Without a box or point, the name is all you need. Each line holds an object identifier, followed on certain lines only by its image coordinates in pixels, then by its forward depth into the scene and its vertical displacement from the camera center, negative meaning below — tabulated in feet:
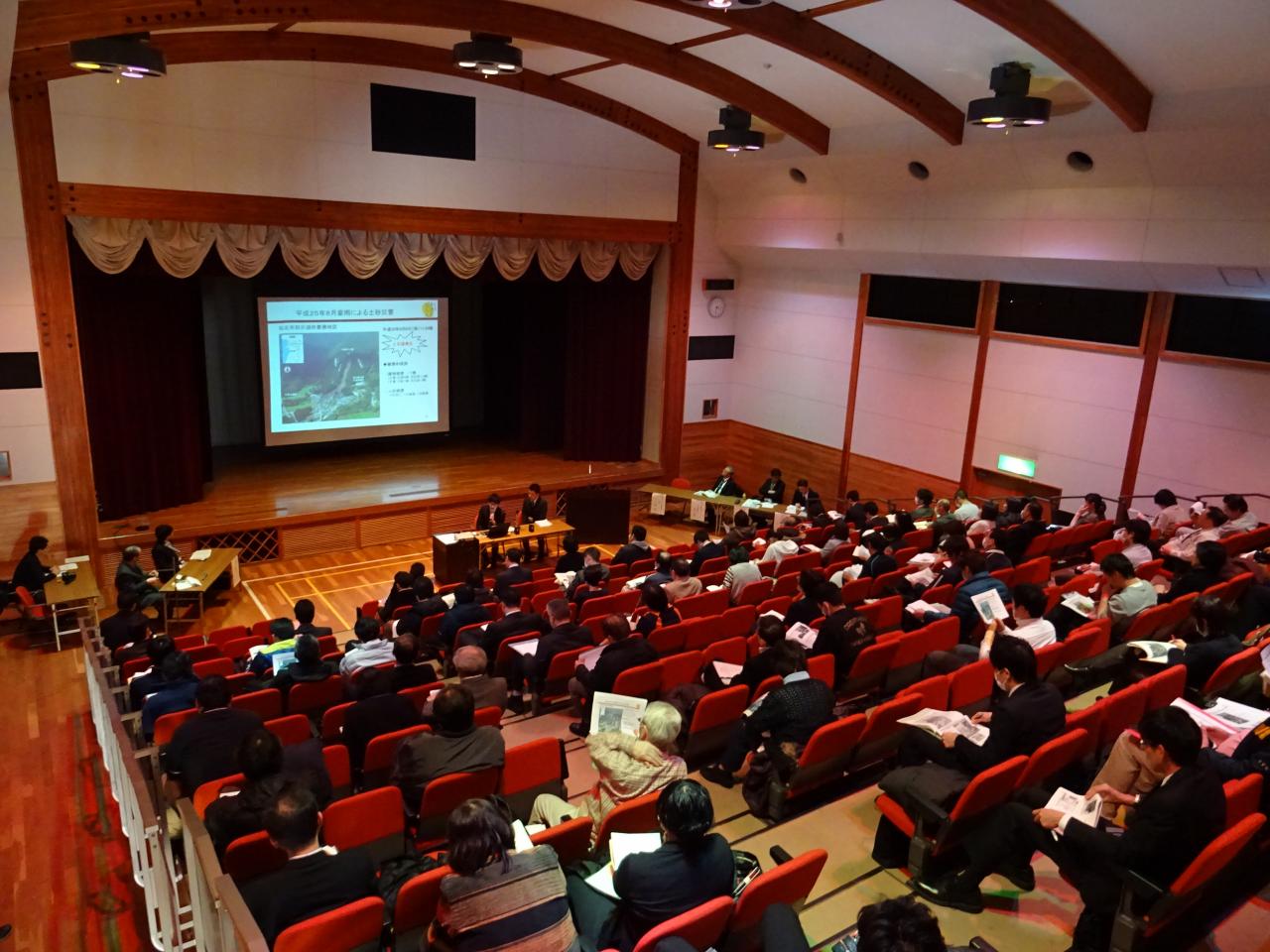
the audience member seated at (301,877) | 9.88 -6.65
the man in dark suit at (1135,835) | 10.50 -6.36
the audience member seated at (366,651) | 19.95 -8.47
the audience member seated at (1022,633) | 17.63 -6.44
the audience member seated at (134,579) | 28.40 -10.13
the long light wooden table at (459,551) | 34.55 -10.61
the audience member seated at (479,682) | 16.96 -7.55
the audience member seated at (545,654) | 19.65 -8.04
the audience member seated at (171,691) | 17.22 -8.20
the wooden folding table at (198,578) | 30.07 -10.68
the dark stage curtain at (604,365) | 46.32 -4.63
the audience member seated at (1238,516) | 27.48 -6.40
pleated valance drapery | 32.24 +0.52
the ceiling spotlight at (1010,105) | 25.71 +5.11
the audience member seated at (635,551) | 29.66 -8.86
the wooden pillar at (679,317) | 44.78 -2.06
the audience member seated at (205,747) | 14.26 -7.55
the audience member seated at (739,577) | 24.61 -7.86
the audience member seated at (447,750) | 13.15 -6.86
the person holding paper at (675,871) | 9.60 -6.17
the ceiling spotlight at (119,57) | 24.53 +5.17
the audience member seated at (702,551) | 28.68 -8.62
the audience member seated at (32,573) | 28.68 -10.03
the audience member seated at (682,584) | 24.45 -8.10
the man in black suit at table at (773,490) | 42.80 -9.60
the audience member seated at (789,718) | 14.48 -6.80
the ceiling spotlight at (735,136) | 34.19 +5.21
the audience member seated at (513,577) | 27.02 -9.07
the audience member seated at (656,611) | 21.08 -7.71
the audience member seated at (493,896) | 8.95 -6.11
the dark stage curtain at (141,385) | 34.37 -5.09
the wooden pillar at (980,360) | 38.09 -2.92
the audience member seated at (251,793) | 11.37 -6.65
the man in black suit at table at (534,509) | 38.14 -9.75
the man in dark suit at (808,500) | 36.63 -8.92
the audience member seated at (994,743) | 12.82 -6.41
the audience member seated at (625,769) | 12.60 -6.70
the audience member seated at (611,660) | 17.71 -7.39
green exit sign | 37.37 -7.06
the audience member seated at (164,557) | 30.58 -9.94
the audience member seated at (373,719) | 15.52 -7.61
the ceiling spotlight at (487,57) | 28.53 +6.46
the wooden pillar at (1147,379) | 32.68 -2.92
